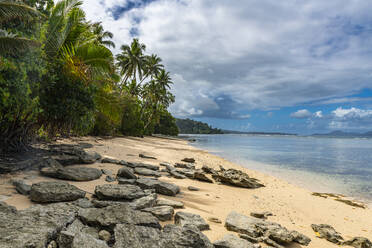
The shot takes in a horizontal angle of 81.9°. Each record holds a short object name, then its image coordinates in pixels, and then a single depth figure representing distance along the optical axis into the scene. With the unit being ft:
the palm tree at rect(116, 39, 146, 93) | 115.34
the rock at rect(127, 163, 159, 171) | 28.68
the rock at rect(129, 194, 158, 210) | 13.04
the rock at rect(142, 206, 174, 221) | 12.70
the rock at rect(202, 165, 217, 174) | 33.87
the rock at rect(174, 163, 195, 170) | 36.88
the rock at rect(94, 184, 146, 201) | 14.25
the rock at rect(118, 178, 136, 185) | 19.41
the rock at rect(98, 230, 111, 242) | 9.10
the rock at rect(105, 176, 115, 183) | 19.93
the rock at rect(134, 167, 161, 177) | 25.14
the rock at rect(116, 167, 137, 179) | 21.61
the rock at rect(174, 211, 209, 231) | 12.11
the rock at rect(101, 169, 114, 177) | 22.06
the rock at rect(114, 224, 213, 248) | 8.55
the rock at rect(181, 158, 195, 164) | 46.11
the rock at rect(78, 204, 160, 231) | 10.02
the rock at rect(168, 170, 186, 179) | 27.27
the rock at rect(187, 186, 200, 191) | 22.62
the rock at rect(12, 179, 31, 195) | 13.80
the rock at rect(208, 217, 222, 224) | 14.26
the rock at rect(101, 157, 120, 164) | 28.32
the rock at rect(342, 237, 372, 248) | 14.15
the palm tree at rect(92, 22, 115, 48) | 103.45
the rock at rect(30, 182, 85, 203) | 12.53
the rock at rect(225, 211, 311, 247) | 12.41
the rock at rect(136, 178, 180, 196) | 18.79
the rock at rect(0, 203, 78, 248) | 7.29
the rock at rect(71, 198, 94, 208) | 12.23
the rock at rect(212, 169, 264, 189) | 28.43
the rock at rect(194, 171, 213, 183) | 28.48
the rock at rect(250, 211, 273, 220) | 16.96
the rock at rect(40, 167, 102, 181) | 18.51
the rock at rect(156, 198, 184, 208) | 15.01
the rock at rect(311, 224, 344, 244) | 14.64
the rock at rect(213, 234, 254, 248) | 10.12
